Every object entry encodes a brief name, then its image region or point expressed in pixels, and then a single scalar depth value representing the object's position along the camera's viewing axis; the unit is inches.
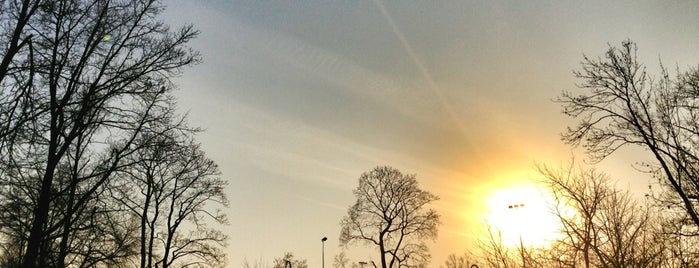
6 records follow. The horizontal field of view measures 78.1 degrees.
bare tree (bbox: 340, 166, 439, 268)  1400.1
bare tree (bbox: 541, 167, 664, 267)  462.6
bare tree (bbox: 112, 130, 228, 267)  966.4
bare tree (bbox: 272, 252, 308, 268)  2162.5
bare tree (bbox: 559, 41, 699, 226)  516.7
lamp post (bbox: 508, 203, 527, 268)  554.8
